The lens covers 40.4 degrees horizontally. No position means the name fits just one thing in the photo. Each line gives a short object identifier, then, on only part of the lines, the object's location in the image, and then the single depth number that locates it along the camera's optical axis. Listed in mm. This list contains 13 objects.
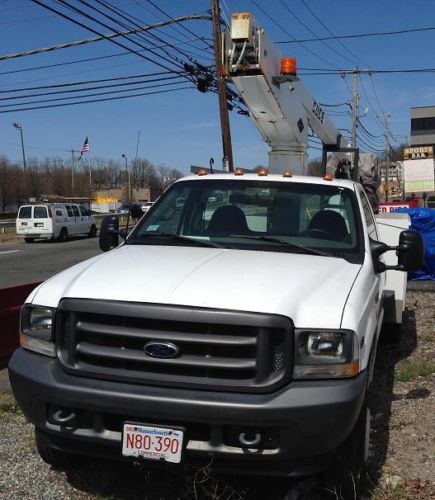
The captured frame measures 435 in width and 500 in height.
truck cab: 2809
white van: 28031
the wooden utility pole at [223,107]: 21873
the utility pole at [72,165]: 106206
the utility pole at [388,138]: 72625
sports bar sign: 19453
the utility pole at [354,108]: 50062
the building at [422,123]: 91625
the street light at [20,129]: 79688
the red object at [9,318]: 5980
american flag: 61875
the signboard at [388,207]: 16969
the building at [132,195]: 121250
